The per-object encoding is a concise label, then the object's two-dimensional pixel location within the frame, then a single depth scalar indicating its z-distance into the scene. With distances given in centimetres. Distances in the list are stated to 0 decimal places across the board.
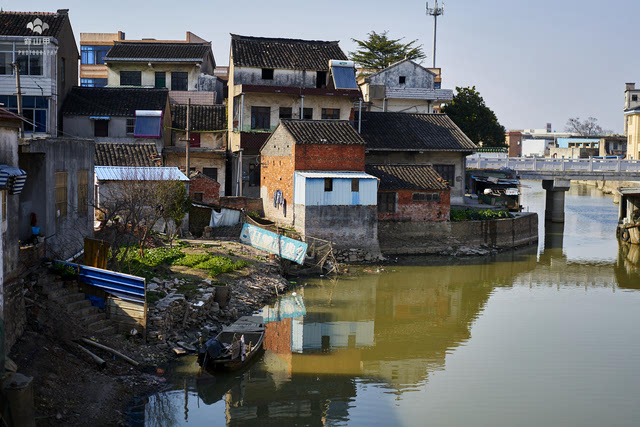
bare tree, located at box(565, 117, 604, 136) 12056
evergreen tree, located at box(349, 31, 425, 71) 6028
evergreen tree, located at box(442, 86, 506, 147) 5394
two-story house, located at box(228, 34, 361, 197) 3628
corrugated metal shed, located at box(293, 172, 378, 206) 2939
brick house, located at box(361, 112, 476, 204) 3831
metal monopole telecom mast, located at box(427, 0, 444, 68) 6462
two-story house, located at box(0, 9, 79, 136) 3291
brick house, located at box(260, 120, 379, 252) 2950
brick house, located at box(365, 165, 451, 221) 3244
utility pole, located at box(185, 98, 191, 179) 3186
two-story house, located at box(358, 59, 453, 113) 4644
